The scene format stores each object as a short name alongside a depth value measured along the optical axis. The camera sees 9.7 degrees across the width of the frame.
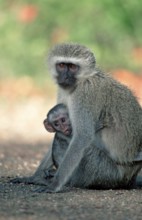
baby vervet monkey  10.57
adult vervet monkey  10.25
